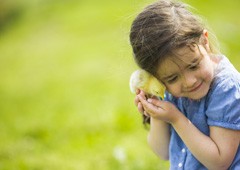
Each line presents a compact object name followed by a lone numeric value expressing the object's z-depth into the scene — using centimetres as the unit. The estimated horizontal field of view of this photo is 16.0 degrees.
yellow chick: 483
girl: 455
